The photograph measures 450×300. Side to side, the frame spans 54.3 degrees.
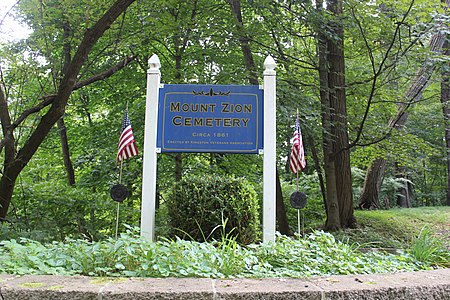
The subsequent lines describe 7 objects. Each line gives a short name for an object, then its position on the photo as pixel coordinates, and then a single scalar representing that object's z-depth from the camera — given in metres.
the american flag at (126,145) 5.14
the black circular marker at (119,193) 4.75
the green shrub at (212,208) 4.82
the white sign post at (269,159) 5.00
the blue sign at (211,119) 5.21
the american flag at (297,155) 5.38
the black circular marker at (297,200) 5.01
